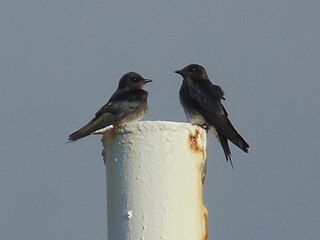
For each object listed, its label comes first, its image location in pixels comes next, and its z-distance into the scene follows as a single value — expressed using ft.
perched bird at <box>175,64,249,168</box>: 61.87
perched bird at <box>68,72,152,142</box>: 55.45
